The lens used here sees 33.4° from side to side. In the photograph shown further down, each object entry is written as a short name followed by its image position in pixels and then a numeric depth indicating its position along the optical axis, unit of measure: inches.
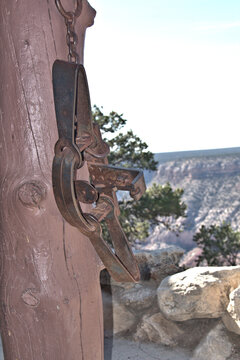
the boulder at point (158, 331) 126.1
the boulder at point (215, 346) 113.4
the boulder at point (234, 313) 114.2
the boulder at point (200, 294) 123.0
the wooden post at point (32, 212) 52.3
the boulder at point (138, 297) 138.3
